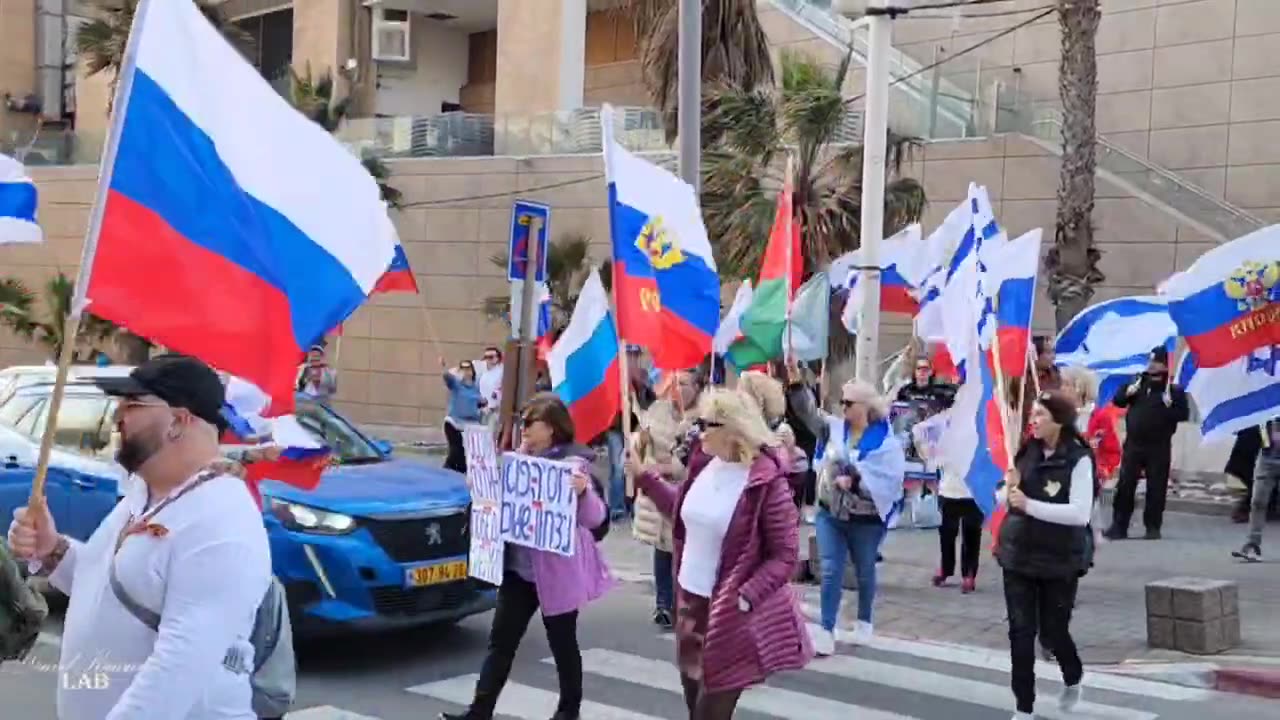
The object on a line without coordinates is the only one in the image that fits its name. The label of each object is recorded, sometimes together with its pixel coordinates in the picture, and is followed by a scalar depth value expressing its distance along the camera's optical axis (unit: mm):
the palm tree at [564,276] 20767
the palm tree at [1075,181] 15102
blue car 7543
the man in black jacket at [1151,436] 13055
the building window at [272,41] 34219
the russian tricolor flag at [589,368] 7766
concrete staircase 18031
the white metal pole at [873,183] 10656
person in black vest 6797
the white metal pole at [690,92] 11461
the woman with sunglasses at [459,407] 15008
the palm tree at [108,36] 23266
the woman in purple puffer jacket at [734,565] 5410
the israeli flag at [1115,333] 11719
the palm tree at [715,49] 17578
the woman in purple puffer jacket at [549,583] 6621
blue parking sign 7410
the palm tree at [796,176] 15867
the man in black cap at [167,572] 2947
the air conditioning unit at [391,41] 29453
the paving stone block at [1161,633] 8695
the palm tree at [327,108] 23852
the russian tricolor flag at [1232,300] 9172
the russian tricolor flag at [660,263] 7188
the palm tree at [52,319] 23547
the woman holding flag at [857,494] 8453
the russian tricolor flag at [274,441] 5207
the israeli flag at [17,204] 9023
